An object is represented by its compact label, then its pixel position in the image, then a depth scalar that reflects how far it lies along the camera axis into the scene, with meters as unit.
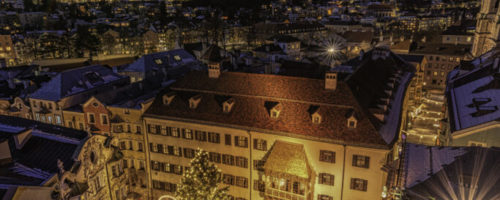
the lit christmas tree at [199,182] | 34.94
